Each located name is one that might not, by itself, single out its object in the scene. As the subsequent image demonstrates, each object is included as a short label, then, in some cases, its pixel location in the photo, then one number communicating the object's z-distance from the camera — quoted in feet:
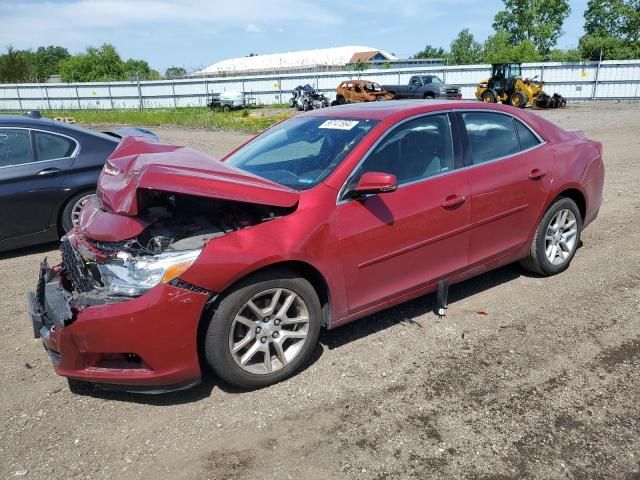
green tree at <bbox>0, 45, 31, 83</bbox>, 179.83
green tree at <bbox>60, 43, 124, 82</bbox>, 228.02
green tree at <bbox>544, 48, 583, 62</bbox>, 150.62
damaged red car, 9.33
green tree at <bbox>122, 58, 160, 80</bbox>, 161.68
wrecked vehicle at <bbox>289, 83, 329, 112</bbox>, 95.50
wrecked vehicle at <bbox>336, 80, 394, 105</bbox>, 92.36
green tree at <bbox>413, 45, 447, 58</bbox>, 334.44
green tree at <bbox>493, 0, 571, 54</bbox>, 203.00
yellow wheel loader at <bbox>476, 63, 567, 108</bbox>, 83.87
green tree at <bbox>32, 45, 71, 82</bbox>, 201.17
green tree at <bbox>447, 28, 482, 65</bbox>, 251.80
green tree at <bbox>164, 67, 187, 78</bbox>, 229.58
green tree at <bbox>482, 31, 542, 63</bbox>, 169.48
